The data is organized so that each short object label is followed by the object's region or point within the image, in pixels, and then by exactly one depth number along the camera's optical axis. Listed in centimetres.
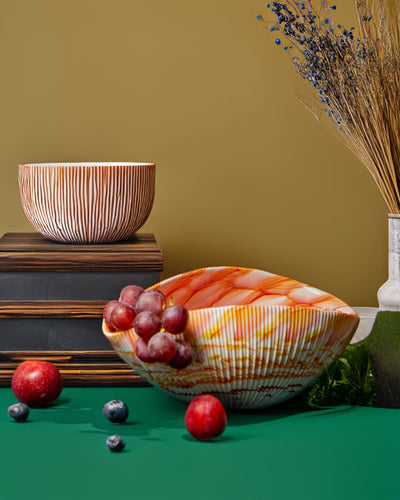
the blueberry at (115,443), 83
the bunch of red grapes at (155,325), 87
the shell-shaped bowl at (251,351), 90
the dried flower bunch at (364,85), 115
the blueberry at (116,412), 92
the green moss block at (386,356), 97
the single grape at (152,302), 91
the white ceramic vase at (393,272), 116
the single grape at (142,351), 88
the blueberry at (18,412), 93
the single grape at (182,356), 89
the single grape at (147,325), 89
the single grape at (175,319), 89
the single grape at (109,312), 95
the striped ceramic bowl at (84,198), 112
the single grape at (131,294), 96
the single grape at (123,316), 93
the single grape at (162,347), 87
